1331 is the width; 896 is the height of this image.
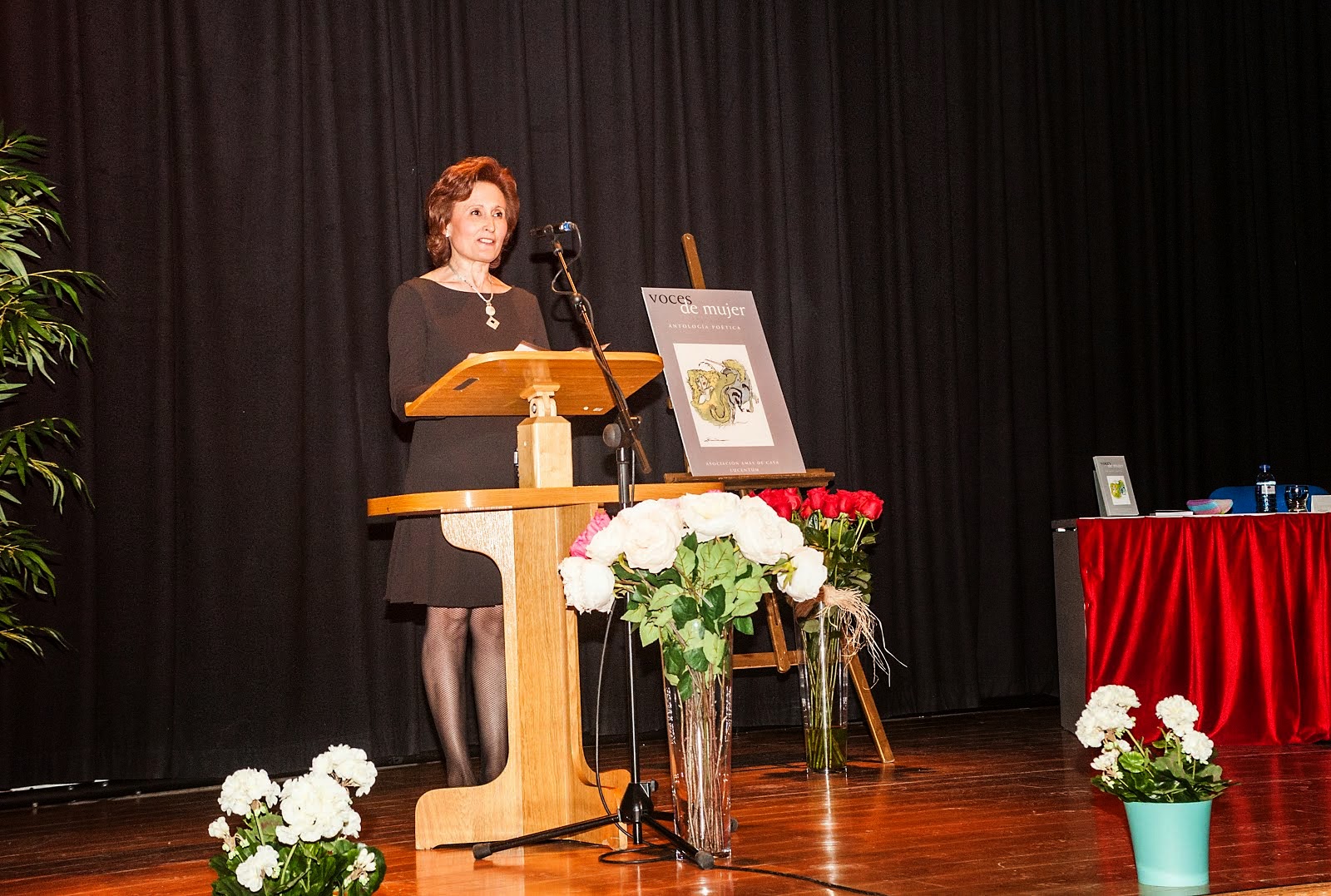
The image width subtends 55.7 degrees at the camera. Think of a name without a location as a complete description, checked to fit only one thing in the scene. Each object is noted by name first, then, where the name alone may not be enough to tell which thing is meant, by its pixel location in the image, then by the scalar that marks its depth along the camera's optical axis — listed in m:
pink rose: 2.62
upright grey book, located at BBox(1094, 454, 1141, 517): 4.66
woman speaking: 3.15
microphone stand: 2.62
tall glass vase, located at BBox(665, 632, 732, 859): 2.70
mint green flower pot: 2.40
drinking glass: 4.44
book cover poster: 4.06
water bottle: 4.52
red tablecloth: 4.21
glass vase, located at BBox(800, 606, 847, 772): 4.07
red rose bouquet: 4.13
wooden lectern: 2.87
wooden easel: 4.16
